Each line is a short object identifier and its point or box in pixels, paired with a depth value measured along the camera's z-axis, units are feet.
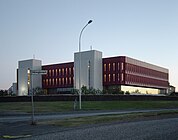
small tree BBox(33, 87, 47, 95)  244.30
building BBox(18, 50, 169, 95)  229.20
